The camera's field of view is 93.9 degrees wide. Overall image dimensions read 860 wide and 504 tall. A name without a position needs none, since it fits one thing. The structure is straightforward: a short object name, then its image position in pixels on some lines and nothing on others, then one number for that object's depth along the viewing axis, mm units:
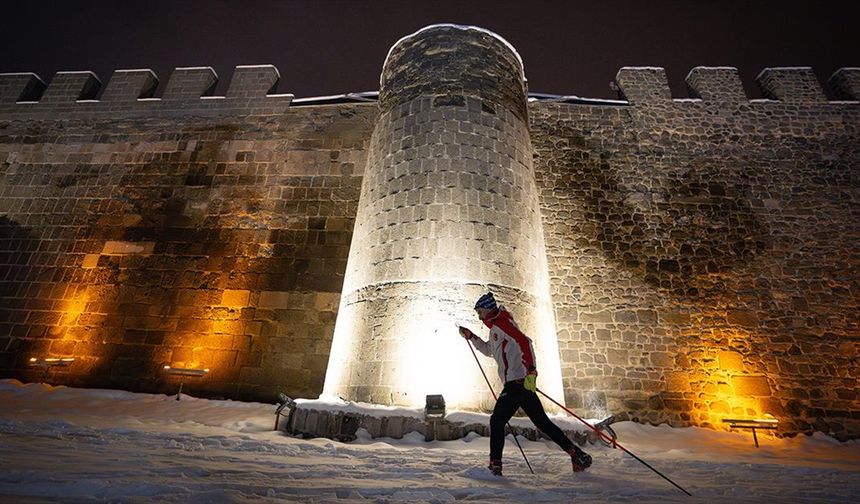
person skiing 3137
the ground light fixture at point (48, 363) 7418
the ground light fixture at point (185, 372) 6946
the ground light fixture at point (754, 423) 6297
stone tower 4805
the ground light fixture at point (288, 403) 4617
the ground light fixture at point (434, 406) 4051
